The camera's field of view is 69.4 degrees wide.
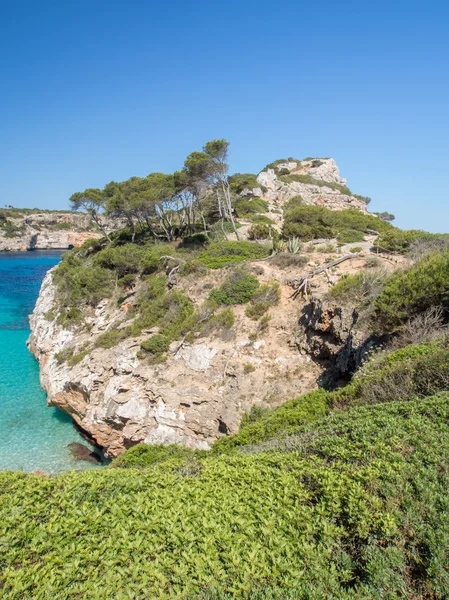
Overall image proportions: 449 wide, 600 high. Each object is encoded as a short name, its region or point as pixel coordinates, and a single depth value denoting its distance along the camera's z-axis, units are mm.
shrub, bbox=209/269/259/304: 15375
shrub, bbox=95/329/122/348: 15992
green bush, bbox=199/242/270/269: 18562
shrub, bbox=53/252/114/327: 21419
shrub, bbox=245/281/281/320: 14609
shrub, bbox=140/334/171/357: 14375
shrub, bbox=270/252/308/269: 16625
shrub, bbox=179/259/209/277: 18016
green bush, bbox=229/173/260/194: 36819
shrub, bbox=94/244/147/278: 22327
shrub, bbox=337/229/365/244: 21047
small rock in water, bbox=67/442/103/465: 13301
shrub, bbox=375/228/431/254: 16344
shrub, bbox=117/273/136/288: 21469
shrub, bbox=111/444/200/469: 9148
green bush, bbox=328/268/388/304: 11258
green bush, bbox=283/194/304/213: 37925
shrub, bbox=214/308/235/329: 14475
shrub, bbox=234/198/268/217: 34094
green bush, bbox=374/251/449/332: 8453
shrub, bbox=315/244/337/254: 17616
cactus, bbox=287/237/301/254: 18031
